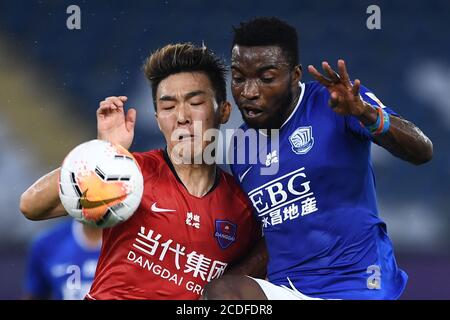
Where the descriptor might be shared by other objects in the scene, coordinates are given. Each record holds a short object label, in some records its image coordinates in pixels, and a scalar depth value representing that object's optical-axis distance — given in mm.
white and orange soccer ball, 7043
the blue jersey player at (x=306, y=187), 7645
